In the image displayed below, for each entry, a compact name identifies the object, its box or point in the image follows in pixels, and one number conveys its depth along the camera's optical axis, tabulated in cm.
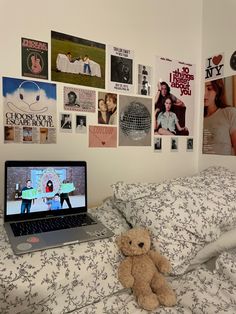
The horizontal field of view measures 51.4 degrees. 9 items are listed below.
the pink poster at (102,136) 131
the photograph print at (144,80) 144
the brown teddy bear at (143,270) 77
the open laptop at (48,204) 86
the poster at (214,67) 154
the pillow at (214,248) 95
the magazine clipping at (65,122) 122
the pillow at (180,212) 91
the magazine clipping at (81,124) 127
